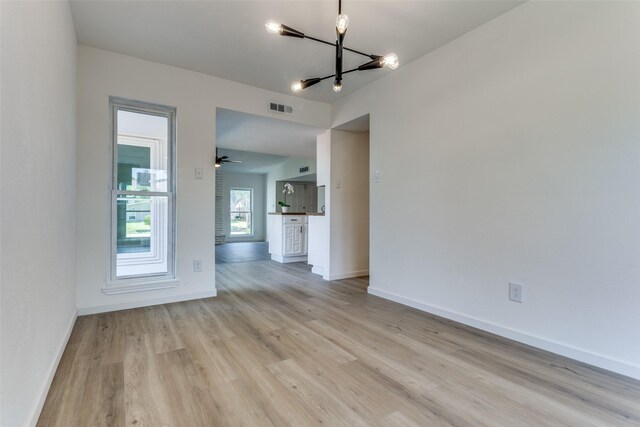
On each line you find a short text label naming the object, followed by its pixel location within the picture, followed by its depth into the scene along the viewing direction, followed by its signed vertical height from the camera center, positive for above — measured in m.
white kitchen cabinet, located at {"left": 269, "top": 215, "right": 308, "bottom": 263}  5.84 -0.51
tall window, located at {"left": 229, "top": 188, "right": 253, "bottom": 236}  10.82 +0.02
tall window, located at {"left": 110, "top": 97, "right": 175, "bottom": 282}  3.06 +0.20
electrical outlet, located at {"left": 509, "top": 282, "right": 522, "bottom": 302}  2.26 -0.60
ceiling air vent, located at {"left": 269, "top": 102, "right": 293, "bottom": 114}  3.86 +1.35
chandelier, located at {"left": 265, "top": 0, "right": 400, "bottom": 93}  1.74 +1.07
